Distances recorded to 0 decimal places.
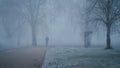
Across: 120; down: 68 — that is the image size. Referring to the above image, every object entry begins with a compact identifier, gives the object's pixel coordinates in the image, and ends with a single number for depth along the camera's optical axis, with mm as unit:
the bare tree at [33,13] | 37469
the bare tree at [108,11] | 27125
